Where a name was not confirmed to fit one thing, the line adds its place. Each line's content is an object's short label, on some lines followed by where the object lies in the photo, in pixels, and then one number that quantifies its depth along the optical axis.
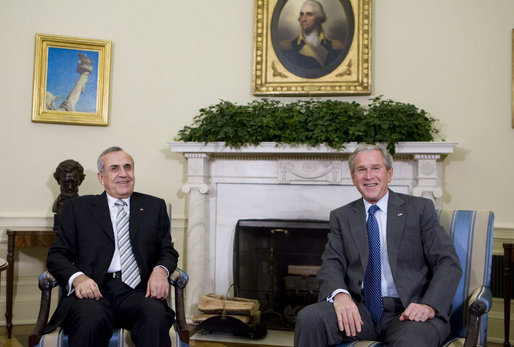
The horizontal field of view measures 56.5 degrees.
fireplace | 4.32
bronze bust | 4.17
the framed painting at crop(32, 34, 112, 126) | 4.73
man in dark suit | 2.44
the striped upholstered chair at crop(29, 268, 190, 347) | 2.40
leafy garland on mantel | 4.02
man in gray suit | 2.23
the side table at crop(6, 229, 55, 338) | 4.09
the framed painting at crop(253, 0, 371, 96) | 4.62
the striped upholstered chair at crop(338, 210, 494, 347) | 2.42
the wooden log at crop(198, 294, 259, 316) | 4.05
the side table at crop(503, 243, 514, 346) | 3.68
